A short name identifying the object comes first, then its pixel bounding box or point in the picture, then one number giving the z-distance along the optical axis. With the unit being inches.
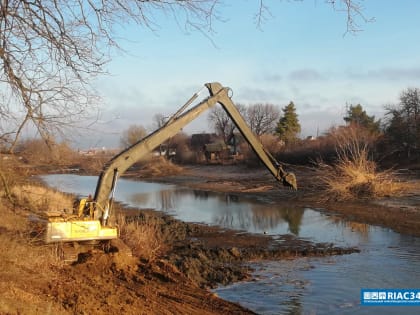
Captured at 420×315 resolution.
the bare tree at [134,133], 2593.5
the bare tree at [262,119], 3654.0
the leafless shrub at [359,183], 1074.7
